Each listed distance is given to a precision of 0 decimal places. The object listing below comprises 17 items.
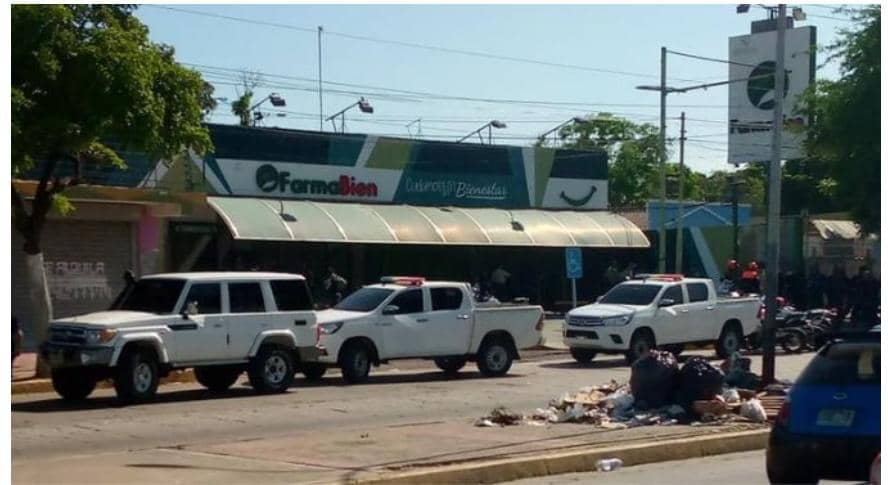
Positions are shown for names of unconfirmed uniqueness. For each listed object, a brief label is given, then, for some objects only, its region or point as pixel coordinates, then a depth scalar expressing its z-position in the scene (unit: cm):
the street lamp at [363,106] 4916
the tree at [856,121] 2489
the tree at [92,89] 1909
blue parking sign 3556
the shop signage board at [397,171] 3728
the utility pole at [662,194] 4222
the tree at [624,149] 8850
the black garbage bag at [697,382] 1755
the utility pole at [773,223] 2030
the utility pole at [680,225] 4481
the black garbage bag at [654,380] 1756
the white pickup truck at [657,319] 2861
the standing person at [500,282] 4159
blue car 1123
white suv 1947
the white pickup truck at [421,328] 2383
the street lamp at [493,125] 4917
